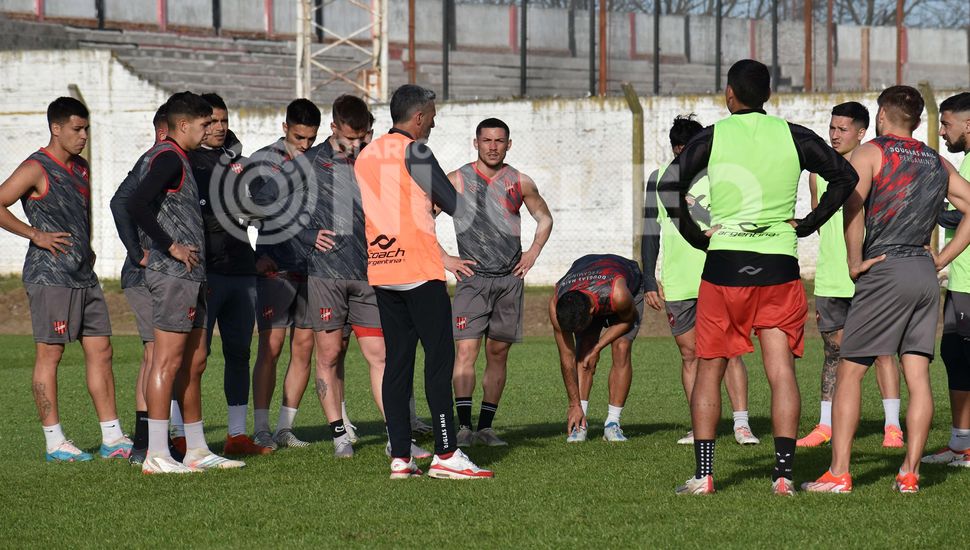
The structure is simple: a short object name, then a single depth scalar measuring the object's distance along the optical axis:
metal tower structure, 52.84
